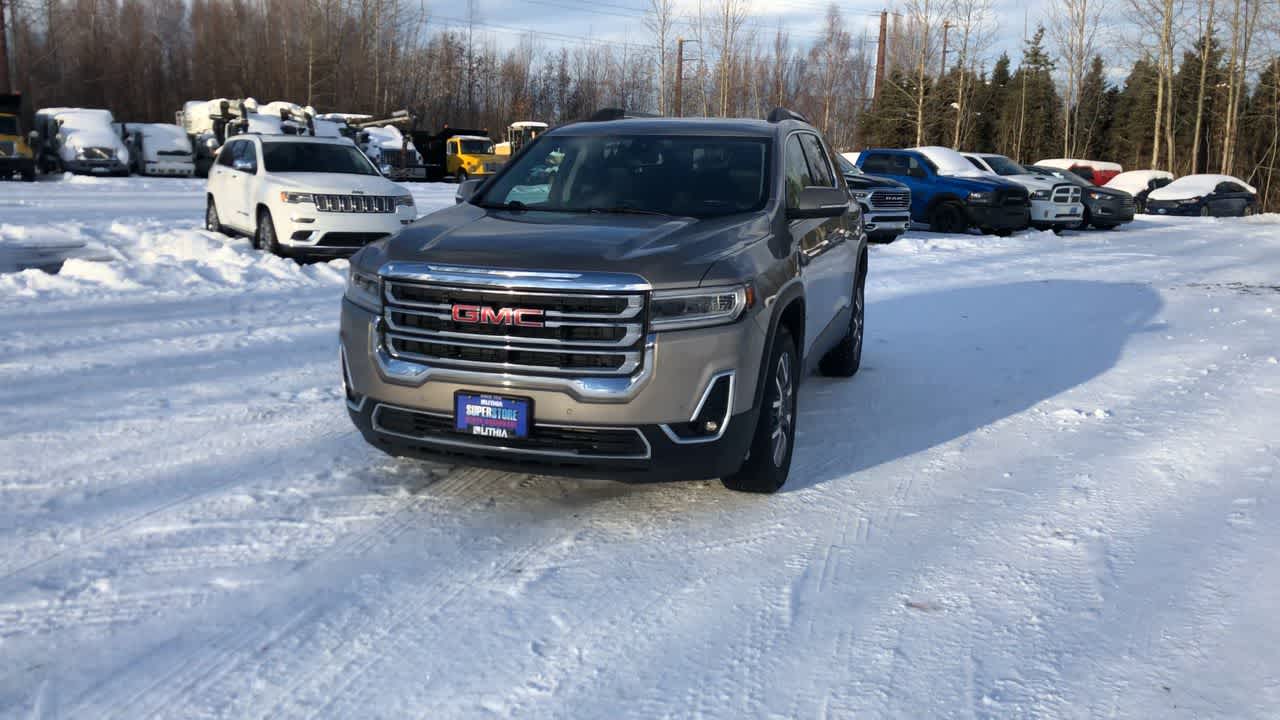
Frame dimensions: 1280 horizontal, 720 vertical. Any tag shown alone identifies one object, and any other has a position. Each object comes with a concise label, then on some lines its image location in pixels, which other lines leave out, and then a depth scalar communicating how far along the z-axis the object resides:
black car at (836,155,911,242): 18.02
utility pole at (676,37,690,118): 48.84
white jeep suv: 12.69
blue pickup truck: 20.08
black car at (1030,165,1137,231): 24.22
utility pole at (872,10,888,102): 44.38
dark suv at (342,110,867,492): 4.12
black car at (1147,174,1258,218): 31.83
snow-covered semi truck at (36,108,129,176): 30.77
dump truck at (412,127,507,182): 40.47
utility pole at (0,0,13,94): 41.50
